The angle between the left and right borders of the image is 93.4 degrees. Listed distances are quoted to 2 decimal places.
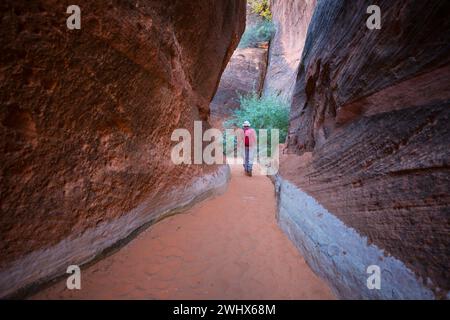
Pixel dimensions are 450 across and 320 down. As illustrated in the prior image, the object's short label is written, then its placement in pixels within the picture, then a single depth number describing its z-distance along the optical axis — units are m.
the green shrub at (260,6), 15.30
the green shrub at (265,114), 9.80
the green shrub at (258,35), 14.54
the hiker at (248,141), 5.85
